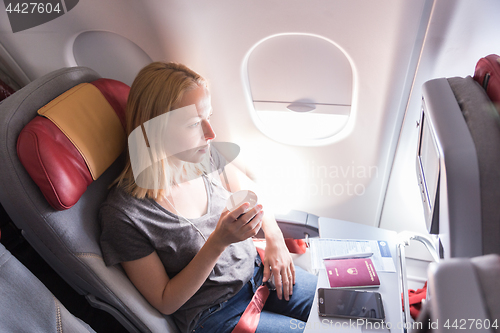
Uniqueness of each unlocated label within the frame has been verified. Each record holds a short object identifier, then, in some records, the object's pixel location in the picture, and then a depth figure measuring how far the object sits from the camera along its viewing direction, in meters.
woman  1.03
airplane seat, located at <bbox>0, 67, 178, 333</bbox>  0.88
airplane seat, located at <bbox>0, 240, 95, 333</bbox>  0.77
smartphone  1.02
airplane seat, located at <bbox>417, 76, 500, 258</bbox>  0.64
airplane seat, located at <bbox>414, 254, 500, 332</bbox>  0.45
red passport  1.12
